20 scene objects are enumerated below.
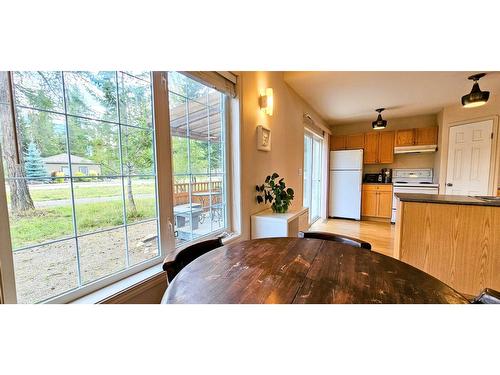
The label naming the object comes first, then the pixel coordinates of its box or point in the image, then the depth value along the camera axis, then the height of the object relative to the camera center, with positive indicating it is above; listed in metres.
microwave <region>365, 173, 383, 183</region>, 5.03 -0.14
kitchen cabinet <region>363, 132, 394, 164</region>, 4.75 +0.53
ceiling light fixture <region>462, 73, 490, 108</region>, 2.24 +0.77
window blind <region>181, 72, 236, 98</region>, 1.57 +0.74
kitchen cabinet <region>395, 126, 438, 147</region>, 4.34 +0.72
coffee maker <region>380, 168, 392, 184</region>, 4.93 -0.09
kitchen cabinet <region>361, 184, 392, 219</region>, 4.72 -0.66
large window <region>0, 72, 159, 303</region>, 0.87 -0.01
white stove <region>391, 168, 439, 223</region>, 4.15 -0.24
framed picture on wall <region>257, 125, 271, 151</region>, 2.33 +0.38
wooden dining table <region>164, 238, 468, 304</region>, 0.67 -0.40
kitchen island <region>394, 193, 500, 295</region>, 1.77 -0.60
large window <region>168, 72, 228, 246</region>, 1.57 +0.13
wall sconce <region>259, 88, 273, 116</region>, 2.35 +0.80
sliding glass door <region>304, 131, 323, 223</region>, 4.30 -0.05
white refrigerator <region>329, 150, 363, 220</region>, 4.86 -0.27
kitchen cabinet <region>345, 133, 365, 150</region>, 5.00 +0.71
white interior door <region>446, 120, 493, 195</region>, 3.38 +0.20
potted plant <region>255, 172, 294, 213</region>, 2.38 -0.26
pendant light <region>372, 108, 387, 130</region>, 3.89 +0.86
